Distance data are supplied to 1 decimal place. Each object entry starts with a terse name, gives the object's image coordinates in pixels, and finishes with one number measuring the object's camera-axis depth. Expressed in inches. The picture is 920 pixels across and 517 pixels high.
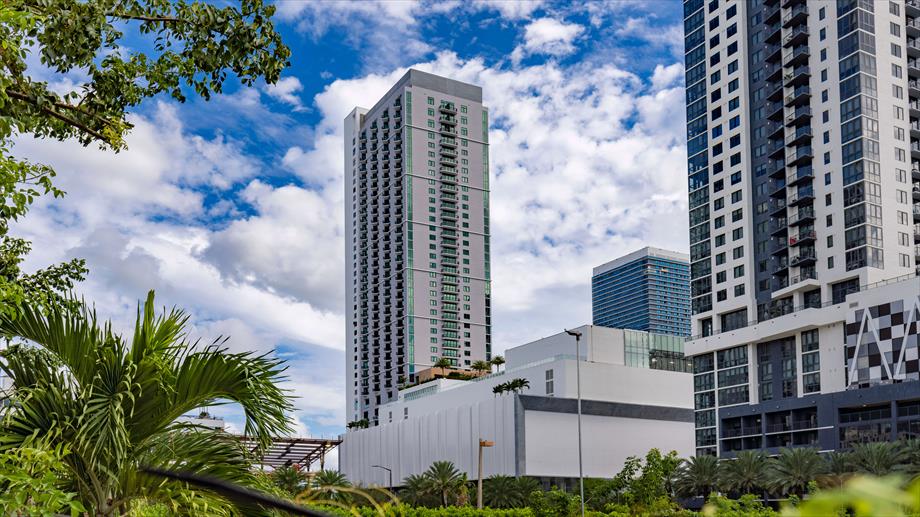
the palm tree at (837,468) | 2027.6
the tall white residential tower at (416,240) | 5556.1
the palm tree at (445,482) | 2869.1
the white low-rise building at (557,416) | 3270.2
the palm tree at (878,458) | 1997.8
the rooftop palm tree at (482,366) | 4483.3
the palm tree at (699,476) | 2491.0
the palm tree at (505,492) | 2795.3
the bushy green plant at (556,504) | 1835.6
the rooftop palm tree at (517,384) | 3452.0
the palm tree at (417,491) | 2935.5
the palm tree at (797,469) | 2178.9
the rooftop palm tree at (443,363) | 4734.3
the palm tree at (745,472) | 2322.8
